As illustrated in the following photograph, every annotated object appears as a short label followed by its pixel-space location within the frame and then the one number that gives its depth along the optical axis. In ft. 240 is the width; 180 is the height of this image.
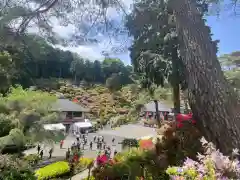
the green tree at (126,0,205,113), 25.14
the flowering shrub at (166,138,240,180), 4.19
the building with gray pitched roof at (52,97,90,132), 70.66
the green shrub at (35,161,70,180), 24.04
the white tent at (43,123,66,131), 39.08
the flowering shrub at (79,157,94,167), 30.63
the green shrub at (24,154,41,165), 34.13
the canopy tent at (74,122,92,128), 67.87
